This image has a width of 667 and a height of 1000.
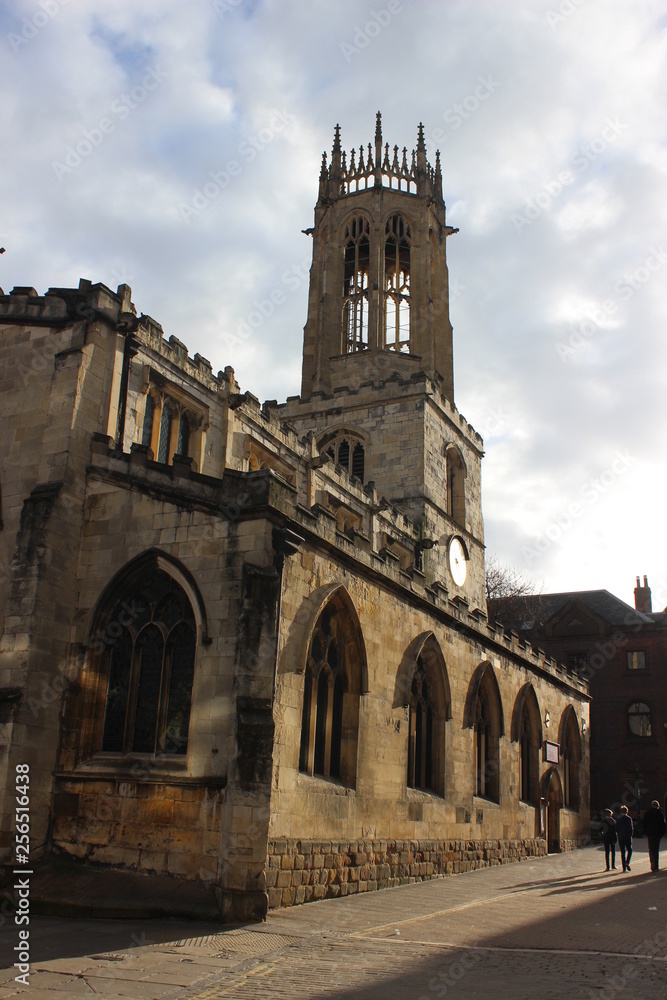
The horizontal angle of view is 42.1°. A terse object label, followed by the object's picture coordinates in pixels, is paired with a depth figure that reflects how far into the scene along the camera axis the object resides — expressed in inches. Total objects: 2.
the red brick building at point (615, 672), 1653.5
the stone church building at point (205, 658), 470.6
